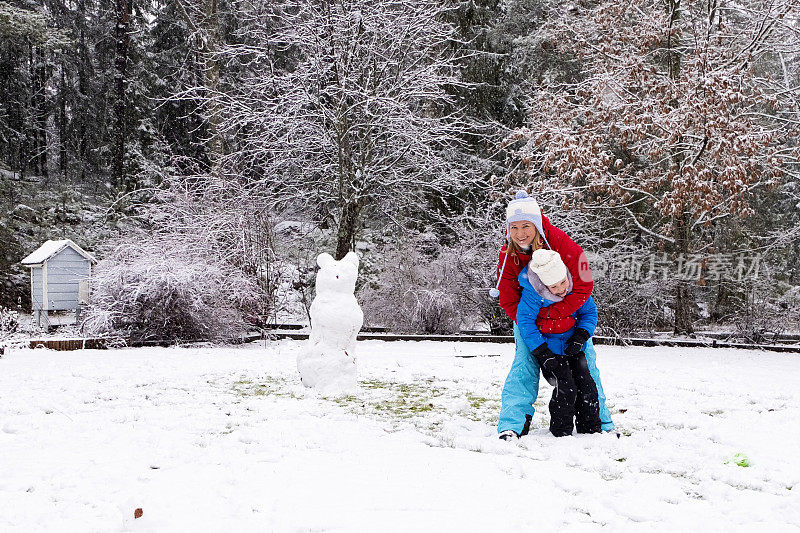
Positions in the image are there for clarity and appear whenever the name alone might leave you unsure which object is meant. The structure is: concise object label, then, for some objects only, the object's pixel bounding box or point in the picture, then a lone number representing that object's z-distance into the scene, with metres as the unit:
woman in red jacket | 4.32
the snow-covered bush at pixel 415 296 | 11.80
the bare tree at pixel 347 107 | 11.49
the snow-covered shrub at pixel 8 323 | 10.65
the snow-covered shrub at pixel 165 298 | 9.74
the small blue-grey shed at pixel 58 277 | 11.42
